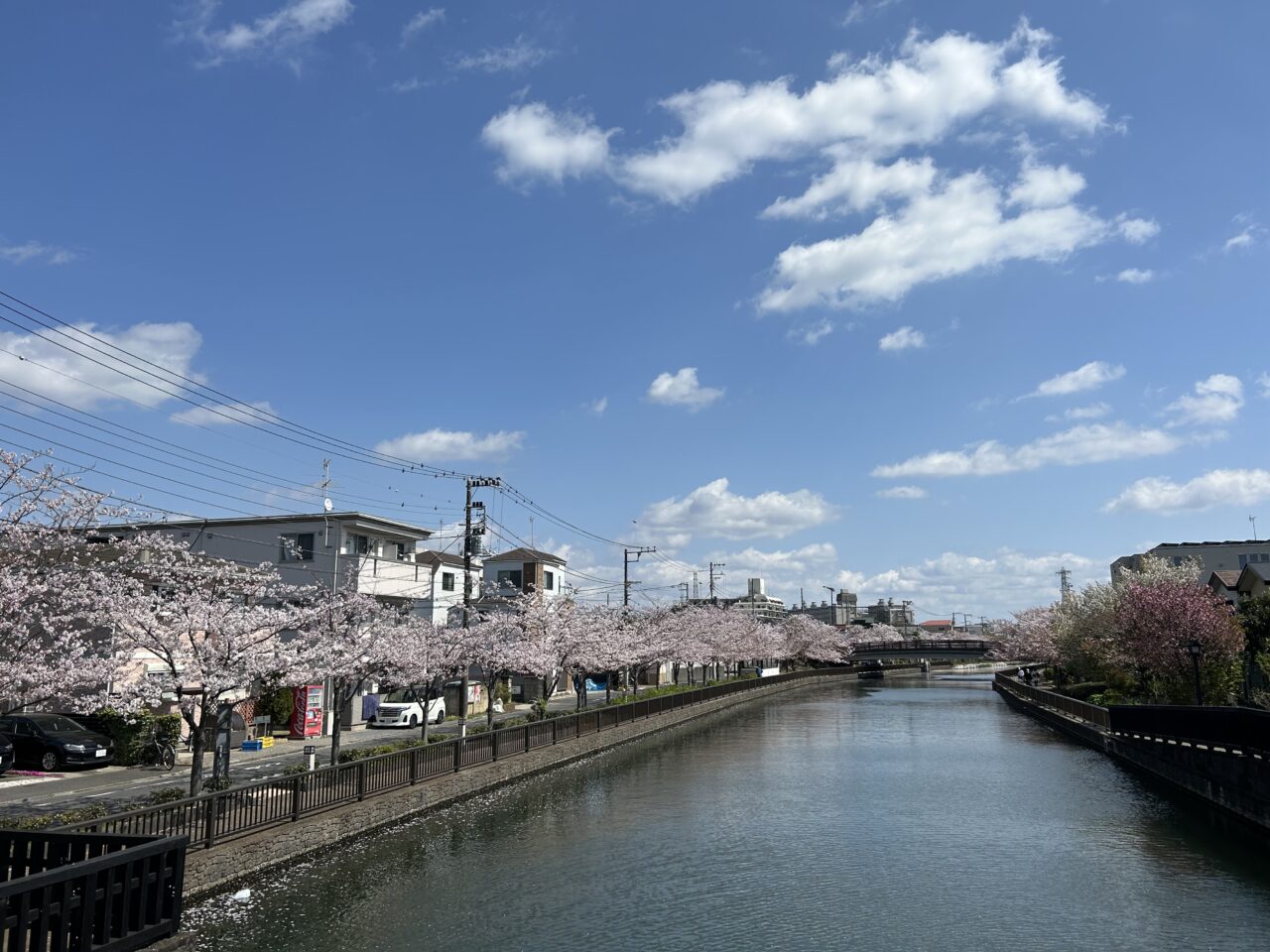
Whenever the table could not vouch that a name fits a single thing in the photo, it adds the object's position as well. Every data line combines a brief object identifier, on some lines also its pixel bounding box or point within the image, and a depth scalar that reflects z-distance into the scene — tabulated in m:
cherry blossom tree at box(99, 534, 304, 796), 19.45
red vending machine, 36.22
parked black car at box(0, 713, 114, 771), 28.08
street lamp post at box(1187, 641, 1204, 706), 33.03
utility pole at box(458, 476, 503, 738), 35.27
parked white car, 41.62
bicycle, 28.83
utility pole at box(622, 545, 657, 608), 66.50
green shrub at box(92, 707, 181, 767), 29.42
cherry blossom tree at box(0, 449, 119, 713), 15.59
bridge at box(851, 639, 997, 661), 122.25
